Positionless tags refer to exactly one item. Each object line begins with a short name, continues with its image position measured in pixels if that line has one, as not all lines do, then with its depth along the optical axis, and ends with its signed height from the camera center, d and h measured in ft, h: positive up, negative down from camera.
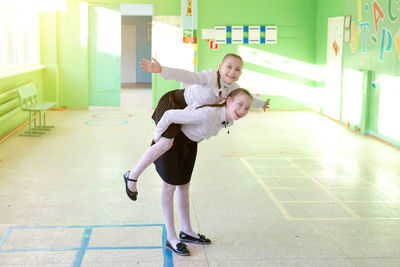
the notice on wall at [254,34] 35.06 +1.86
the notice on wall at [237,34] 34.99 +1.82
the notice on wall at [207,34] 35.04 +1.84
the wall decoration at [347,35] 29.89 +1.57
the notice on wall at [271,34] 35.12 +1.87
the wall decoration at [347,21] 29.73 +2.34
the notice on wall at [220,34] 34.95 +1.84
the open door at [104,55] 35.19 +0.42
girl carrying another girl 10.48 -1.83
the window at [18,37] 26.13 +1.33
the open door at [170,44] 35.31 +1.17
